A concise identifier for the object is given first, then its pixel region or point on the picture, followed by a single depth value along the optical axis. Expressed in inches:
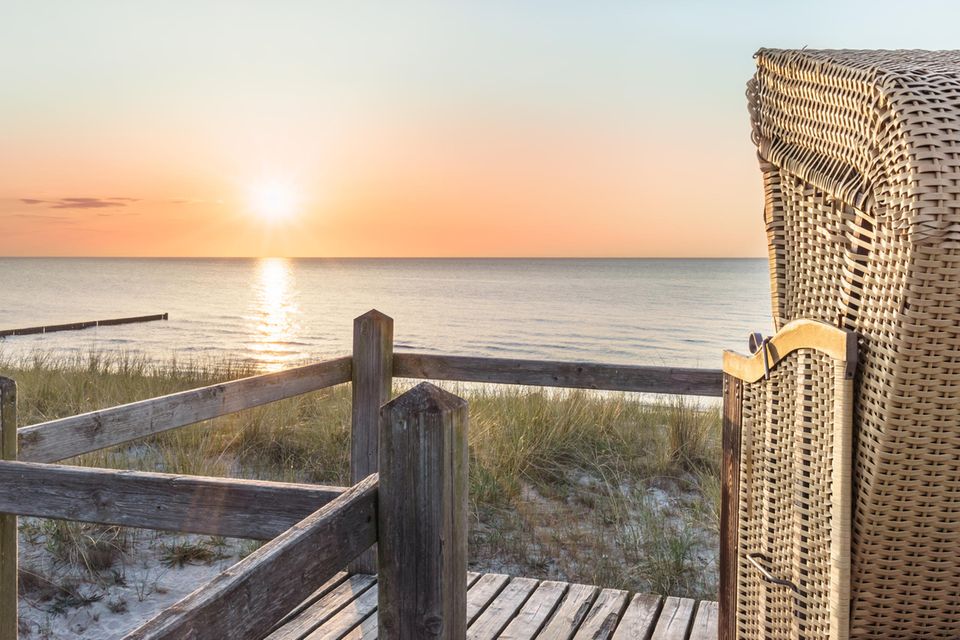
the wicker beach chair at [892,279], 54.1
